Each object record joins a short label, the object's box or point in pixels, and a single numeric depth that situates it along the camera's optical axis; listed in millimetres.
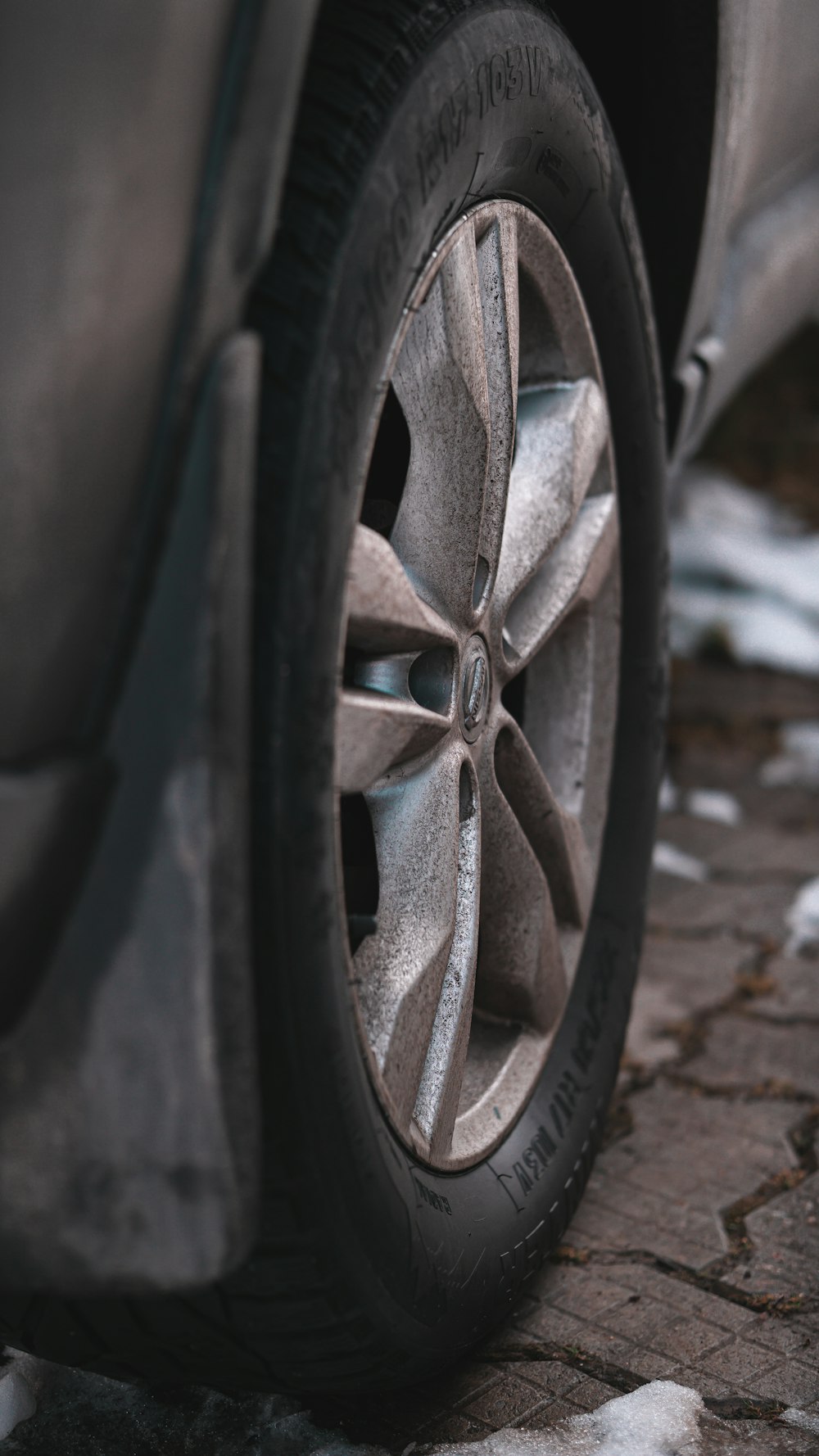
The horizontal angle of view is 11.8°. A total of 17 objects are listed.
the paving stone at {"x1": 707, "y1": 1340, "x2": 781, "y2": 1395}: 1987
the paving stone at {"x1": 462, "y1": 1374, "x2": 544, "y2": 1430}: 1952
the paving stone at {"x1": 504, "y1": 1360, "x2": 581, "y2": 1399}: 1976
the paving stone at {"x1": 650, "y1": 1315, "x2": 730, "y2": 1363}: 2009
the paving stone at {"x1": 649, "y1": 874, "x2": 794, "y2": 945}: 2607
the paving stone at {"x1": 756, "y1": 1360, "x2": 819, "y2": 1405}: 1972
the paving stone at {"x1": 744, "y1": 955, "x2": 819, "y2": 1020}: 2435
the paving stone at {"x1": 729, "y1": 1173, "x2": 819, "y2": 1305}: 2071
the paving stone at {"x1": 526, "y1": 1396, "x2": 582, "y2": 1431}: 1945
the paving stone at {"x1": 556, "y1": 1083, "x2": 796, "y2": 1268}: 2124
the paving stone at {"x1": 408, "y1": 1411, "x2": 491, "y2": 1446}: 1936
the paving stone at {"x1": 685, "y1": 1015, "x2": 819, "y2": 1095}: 2325
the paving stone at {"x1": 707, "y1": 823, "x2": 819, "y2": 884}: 2757
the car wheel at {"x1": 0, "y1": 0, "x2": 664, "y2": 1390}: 1777
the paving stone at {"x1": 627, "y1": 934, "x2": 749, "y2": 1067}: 2387
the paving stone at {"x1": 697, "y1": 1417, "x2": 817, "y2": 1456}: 1931
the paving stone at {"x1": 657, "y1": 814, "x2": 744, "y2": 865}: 2872
